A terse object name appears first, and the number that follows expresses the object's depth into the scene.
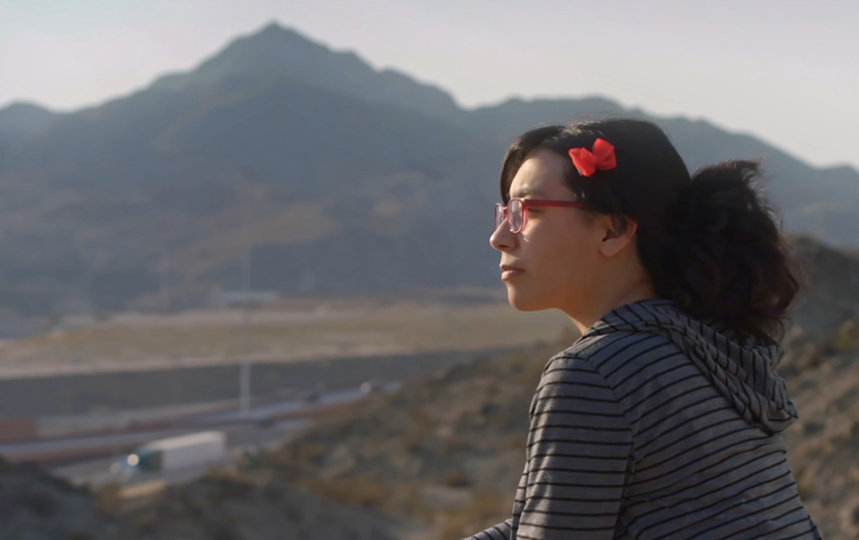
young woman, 1.65
